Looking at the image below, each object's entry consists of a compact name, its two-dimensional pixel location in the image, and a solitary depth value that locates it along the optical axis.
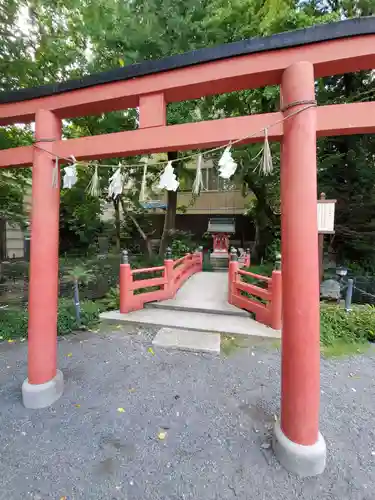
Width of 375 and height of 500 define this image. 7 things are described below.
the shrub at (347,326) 4.82
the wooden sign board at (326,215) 5.90
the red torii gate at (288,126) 2.11
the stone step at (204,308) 5.74
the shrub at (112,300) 6.33
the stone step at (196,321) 4.96
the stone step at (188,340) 4.34
